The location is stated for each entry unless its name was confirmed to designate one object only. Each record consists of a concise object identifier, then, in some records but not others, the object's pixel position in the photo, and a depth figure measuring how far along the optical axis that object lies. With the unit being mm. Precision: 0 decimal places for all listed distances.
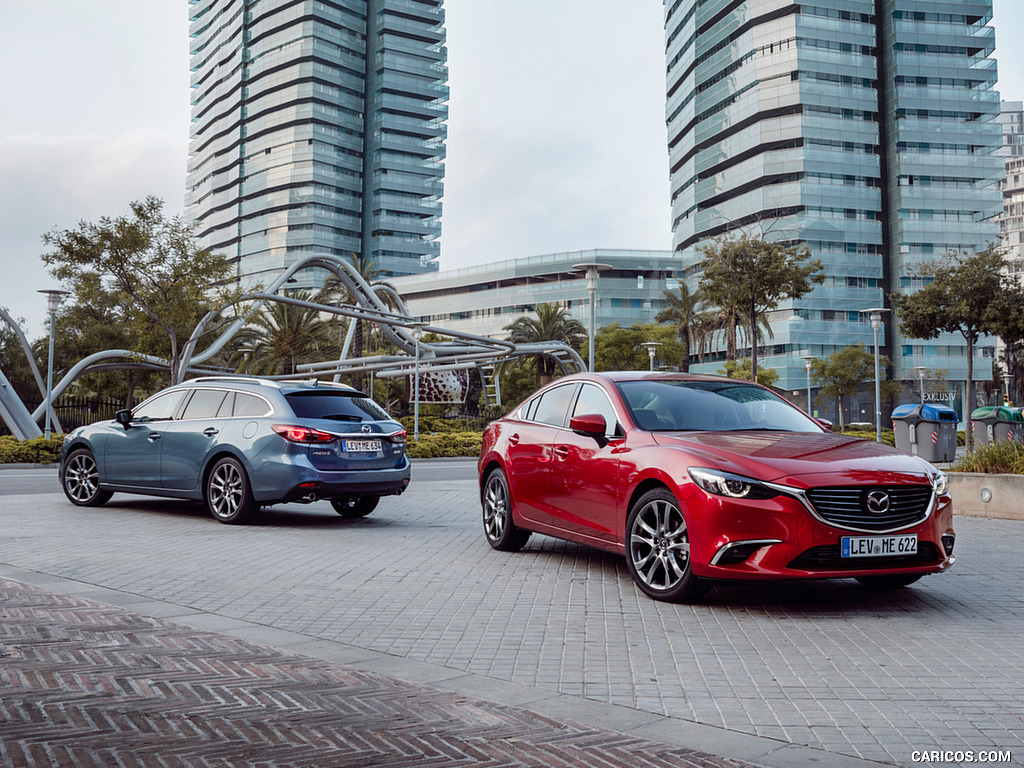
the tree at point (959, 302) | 33906
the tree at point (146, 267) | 31938
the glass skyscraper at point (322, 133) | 135625
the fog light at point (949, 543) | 6354
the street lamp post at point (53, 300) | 31088
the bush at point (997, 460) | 12508
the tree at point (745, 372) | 62959
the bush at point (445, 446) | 31938
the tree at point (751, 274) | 33719
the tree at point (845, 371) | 72625
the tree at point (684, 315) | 68312
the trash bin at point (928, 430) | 24141
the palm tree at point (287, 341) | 51906
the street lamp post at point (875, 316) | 34797
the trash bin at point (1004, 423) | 21531
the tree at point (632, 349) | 72688
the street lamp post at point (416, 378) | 37259
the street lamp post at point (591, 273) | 29133
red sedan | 5863
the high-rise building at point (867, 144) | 86812
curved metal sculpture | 37594
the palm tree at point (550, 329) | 64875
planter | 12047
